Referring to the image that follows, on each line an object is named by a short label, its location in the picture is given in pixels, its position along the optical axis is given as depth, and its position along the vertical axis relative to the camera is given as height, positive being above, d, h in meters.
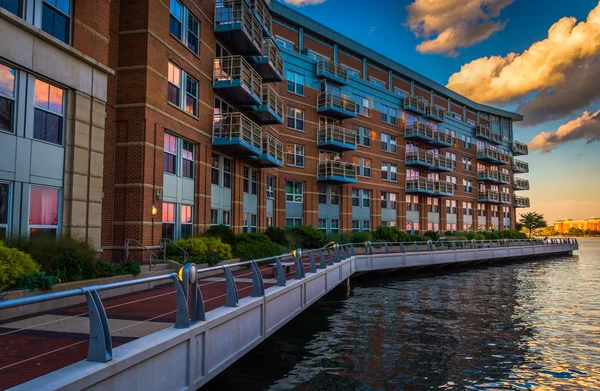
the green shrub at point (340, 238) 34.33 -0.55
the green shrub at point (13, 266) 9.56 -0.78
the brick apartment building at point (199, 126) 13.10 +4.88
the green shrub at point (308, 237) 31.34 -0.44
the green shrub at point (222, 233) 21.28 -0.14
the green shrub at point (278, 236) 27.62 -0.34
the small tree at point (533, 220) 98.14 +2.35
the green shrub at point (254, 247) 20.58 -0.76
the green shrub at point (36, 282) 9.89 -1.12
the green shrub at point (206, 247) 18.31 -0.67
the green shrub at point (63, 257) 11.32 -0.69
